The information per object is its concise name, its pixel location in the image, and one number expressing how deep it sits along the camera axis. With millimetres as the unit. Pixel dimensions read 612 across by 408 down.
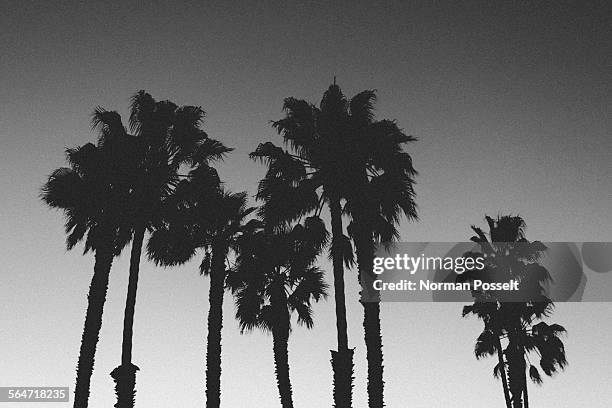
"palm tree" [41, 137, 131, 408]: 23141
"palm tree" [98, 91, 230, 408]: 23609
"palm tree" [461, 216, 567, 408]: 28562
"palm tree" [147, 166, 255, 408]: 24750
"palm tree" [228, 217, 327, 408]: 26969
